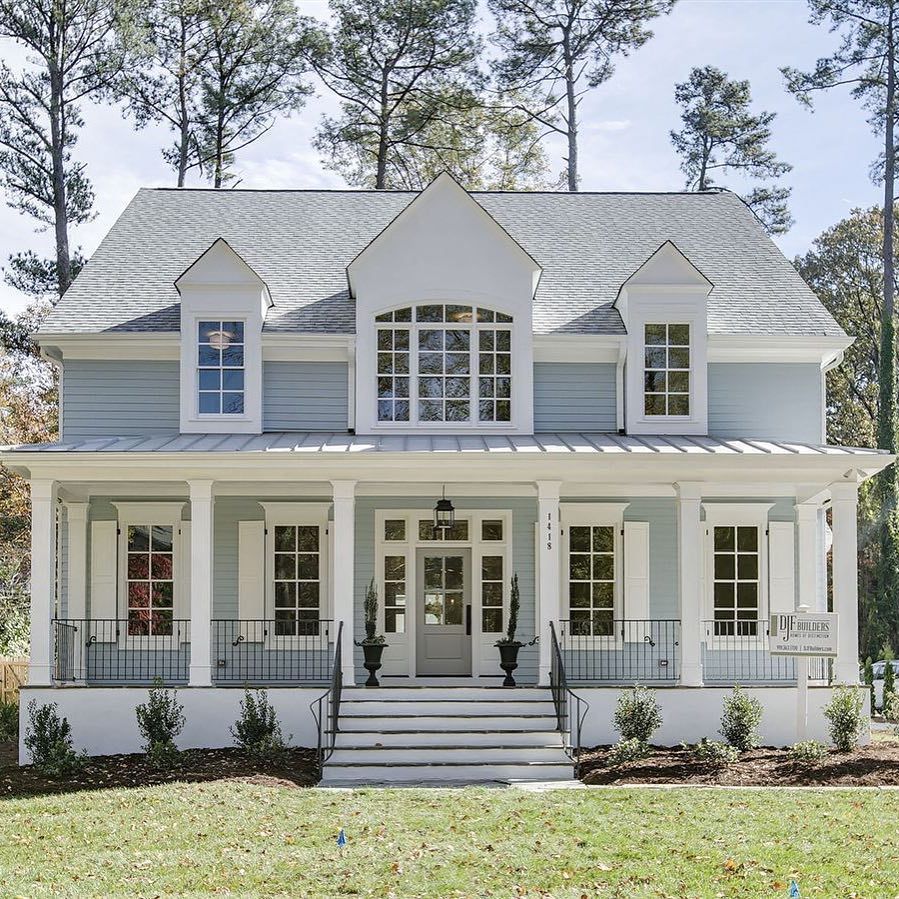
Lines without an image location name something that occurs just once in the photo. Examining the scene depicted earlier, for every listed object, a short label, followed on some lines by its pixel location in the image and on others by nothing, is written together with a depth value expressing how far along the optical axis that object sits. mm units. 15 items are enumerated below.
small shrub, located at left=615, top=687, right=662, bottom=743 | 15750
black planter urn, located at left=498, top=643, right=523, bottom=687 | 17594
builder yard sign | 15867
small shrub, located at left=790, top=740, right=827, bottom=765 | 14703
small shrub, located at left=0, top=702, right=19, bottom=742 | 18875
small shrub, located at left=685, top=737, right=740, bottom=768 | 14875
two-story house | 19281
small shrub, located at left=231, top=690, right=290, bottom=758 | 15391
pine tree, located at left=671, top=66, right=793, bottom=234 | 38125
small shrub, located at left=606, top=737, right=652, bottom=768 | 15141
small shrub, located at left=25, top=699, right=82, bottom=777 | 15009
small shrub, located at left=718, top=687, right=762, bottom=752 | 15852
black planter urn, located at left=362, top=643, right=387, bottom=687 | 17531
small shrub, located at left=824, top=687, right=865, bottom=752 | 15735
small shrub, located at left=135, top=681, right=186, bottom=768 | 15812
